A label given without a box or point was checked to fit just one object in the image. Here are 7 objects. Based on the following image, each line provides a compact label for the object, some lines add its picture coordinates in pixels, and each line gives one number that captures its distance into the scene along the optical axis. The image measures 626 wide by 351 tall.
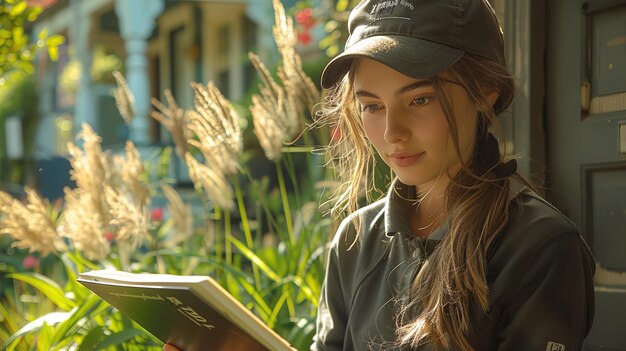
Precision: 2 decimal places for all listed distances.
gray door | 2.21
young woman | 1.49
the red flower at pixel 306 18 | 5.15
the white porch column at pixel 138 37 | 10.45
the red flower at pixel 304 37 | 5.85
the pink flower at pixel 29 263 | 4.66
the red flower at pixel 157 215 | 5.25
